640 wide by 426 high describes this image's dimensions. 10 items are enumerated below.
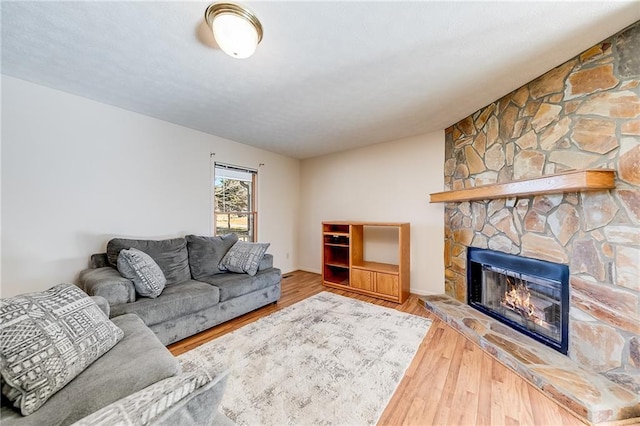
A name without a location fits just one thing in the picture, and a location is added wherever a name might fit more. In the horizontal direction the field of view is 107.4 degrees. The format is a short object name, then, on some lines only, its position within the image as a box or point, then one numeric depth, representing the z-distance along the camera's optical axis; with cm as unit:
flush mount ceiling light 135
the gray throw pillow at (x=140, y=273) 211
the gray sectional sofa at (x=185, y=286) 200
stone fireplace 149
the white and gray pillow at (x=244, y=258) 293
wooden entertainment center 327
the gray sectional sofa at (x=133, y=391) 53
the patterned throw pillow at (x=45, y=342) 90
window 366
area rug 146
